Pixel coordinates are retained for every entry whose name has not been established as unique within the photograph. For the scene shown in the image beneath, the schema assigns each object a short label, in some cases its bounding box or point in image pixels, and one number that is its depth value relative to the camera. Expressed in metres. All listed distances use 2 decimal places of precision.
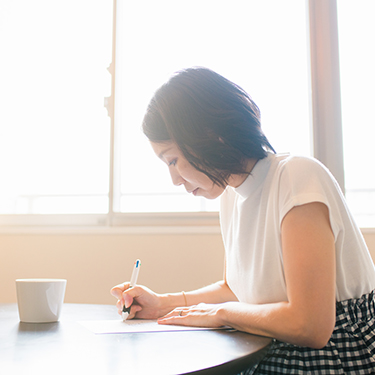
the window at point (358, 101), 1.91
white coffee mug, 0.90
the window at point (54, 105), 2.13
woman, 0.75
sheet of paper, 0.81
